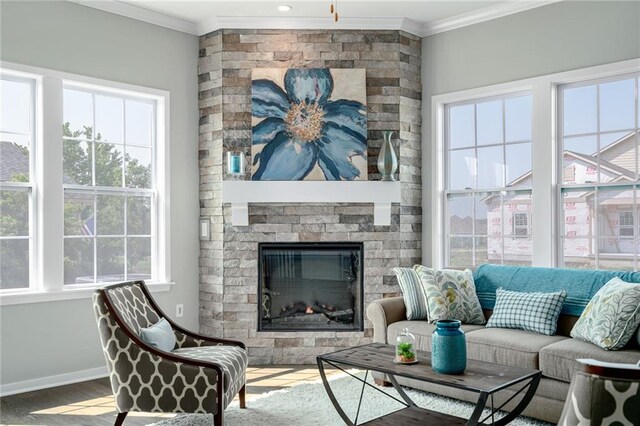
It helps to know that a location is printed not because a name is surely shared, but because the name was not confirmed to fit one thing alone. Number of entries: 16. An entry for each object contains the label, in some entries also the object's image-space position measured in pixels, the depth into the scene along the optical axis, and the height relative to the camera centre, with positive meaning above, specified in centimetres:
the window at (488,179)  498 +34
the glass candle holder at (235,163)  513 +50
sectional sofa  339 -76
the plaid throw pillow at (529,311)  385 -62
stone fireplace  521 +10
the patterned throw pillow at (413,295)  438 -57
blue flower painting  521 +85
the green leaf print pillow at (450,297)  424 -57
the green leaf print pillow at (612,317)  335 -58
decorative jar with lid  294 -66
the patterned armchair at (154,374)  319 -84
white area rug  358 -122
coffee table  278 -78
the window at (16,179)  433 +32
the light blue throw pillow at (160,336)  346 -69
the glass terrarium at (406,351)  317 -71
